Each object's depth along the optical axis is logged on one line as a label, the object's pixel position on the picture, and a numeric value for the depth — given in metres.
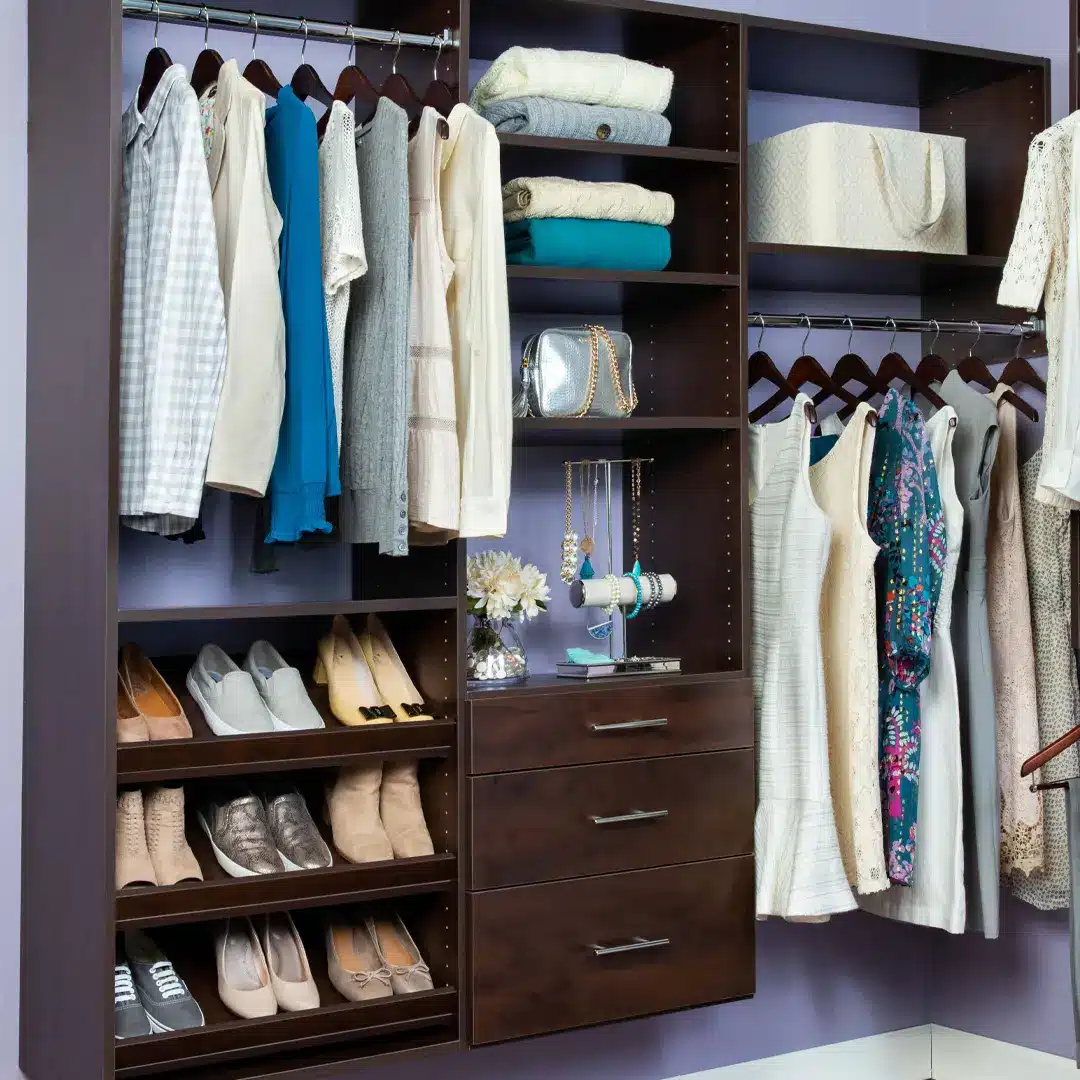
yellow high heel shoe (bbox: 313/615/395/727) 2.43
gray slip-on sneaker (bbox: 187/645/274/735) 2.29
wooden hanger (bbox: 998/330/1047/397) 3.01
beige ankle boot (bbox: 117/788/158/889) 2.17
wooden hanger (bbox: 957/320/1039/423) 3.07
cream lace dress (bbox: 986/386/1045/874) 2.91
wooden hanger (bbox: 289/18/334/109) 2.37
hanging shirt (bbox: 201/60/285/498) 2.09
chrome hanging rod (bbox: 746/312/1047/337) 3.02
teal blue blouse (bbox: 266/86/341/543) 2.16
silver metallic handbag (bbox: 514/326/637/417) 2.62
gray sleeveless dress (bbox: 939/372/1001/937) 2.87
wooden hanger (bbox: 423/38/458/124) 2.43
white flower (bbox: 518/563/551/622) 2.63
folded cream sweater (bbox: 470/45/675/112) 2.58
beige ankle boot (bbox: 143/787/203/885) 2.22
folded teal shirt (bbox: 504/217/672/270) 2.57
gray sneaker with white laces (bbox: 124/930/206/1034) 2.21
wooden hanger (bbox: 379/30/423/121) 2.41
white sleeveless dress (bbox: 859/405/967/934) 2.79
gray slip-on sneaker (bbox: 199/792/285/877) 2.27
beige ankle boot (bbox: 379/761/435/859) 2.42
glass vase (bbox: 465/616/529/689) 2.58
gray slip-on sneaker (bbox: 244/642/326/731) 2.36
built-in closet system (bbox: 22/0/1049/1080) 2.20
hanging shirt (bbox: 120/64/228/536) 2.07
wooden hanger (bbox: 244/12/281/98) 2.32
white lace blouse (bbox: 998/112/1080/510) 2.53
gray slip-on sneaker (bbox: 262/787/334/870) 2.33
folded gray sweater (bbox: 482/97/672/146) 2.58
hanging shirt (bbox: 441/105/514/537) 2.36
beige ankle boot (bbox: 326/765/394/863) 2.38
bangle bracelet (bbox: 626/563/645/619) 2.73
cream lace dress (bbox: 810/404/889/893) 2.70
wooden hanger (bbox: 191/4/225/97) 2.30
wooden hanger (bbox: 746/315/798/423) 2.97
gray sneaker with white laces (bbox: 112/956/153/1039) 2.17
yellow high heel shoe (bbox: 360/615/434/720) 2.48
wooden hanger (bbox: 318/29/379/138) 2.36
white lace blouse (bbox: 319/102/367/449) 2.22
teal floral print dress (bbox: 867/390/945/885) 2.72
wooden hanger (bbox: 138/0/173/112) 2.23
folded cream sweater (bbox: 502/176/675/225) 2.55
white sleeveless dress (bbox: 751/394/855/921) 2.65
